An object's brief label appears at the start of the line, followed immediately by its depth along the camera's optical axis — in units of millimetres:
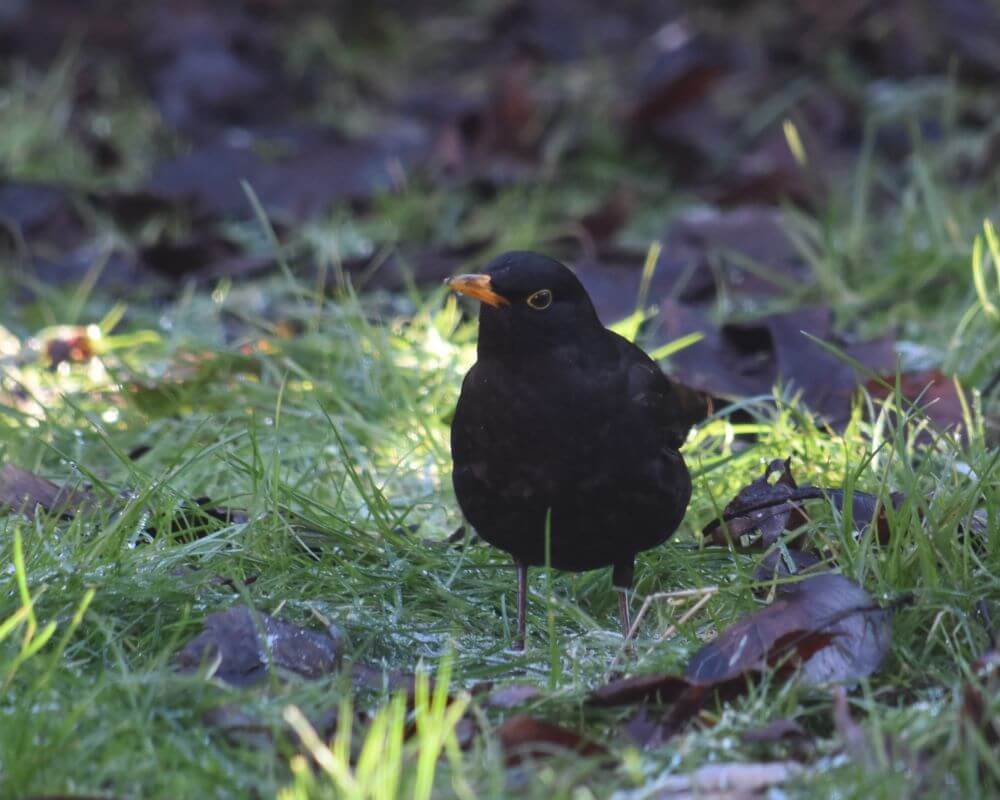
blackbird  5598
